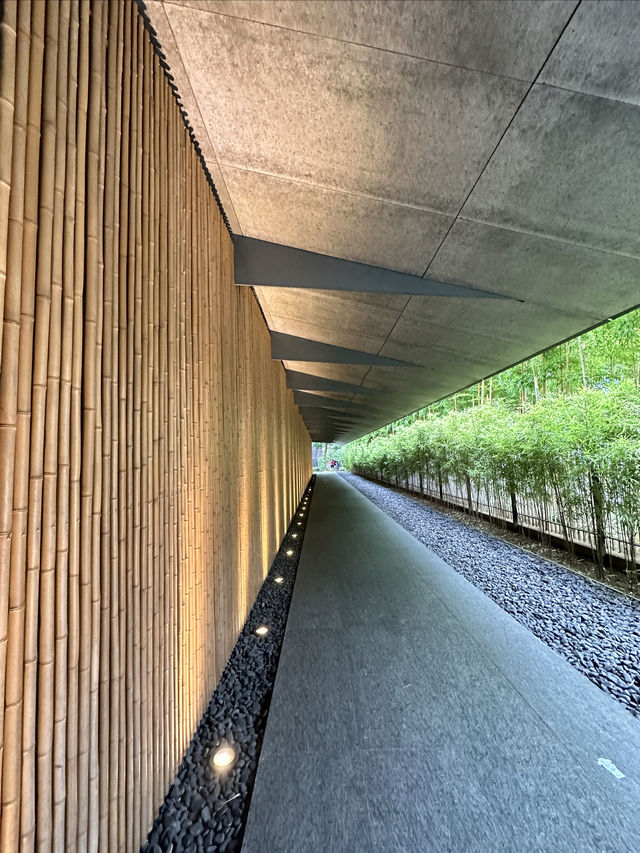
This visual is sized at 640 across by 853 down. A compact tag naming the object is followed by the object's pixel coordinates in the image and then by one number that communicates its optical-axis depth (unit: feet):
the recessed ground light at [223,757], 5.03
